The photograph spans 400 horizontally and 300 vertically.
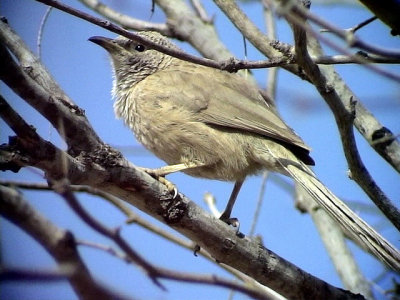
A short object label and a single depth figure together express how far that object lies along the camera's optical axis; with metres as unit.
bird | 10.09
